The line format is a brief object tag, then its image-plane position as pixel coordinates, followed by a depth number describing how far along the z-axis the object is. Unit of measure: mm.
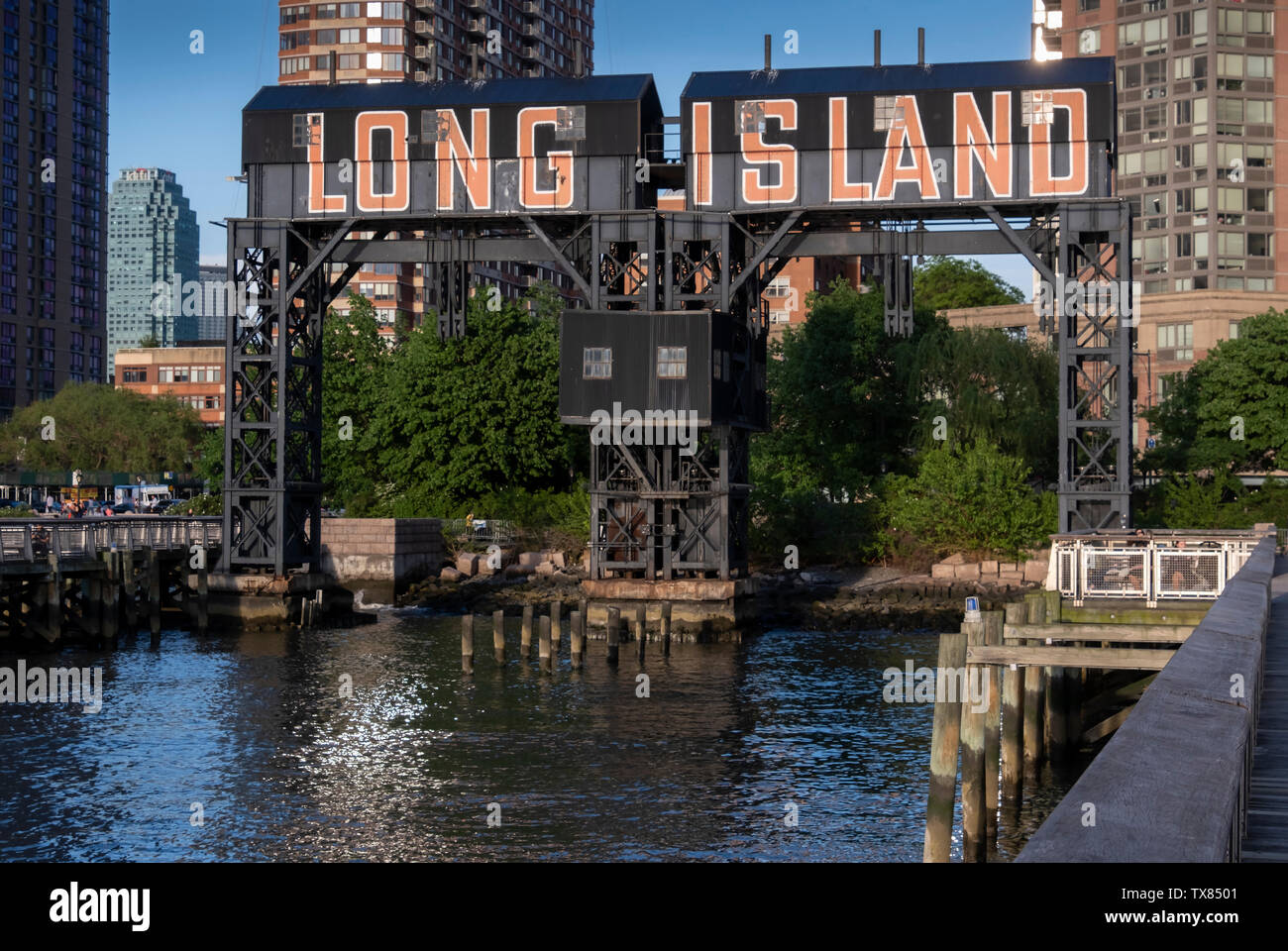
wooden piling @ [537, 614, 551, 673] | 39812
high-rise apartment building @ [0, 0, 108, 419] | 193625
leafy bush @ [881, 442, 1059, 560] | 59406
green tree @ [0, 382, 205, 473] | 145625
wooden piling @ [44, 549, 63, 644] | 44562
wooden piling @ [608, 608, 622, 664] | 41938
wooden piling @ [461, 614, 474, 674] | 39969
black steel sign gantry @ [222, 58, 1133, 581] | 47531
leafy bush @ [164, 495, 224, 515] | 79500
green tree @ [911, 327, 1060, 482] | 65312
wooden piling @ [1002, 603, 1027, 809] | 22500
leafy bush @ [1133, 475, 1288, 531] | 59906
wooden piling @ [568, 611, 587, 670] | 40984
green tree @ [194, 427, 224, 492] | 83312
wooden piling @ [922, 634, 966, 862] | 17391
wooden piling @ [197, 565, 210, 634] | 51031
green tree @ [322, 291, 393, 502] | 79438
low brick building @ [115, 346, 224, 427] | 181625
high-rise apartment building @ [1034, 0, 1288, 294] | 138625
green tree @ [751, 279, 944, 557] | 70125
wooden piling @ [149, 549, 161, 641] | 49469
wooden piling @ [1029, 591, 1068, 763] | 26219
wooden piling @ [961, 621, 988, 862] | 19000
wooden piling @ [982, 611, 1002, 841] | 20125
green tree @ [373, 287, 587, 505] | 75188
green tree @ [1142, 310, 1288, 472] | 69375
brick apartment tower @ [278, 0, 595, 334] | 154625
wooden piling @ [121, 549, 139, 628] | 49438
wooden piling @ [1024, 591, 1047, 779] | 24266
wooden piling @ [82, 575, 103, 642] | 47406
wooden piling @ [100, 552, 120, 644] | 47344
